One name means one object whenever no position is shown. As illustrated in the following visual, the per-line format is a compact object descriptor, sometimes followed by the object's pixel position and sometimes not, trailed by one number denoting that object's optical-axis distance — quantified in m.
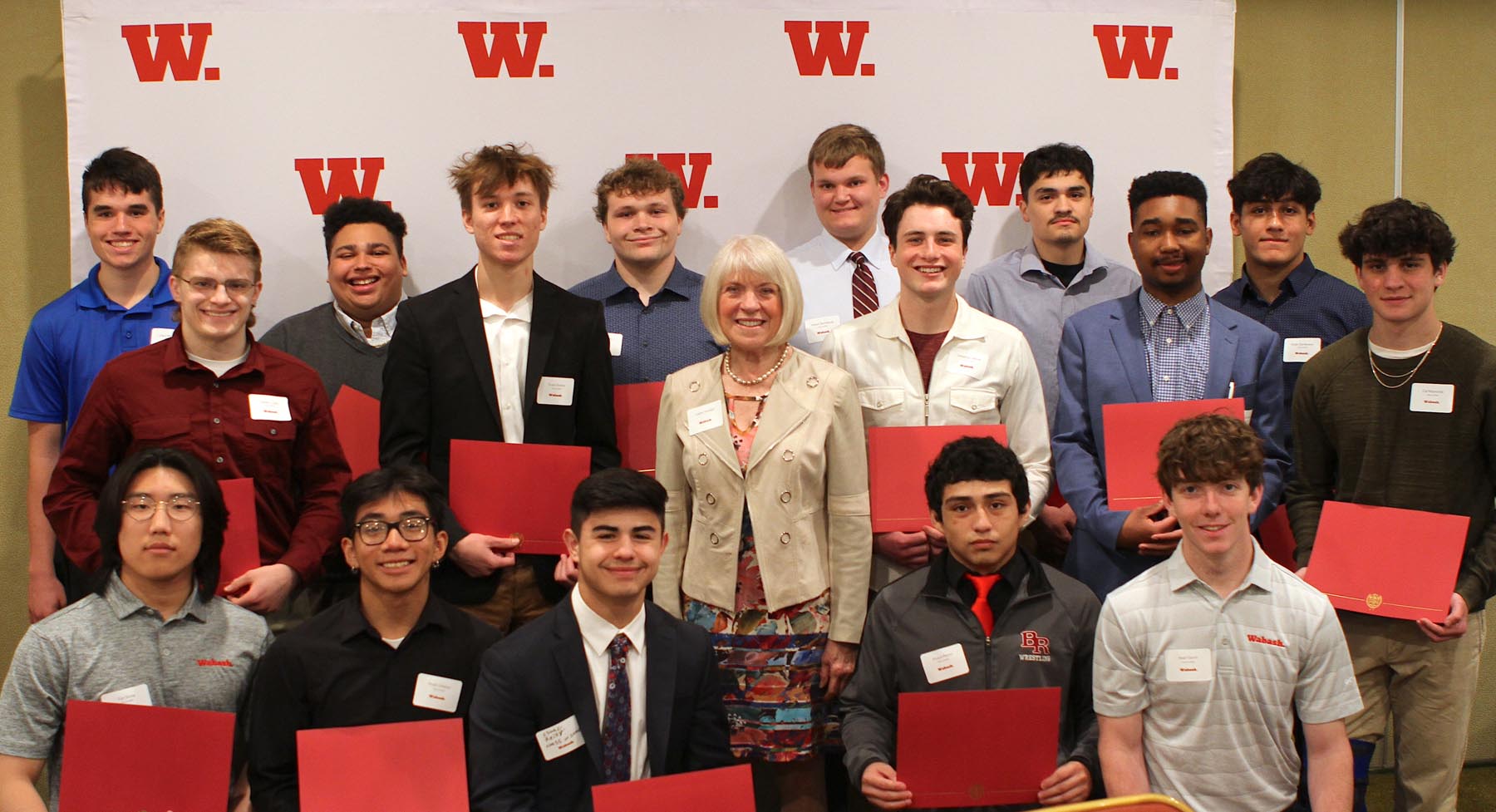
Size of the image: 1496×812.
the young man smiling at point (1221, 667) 2.91
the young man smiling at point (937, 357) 3.61
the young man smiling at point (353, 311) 4.16
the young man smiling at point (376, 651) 2.96
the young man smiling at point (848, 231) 4.43
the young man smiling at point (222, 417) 3.32
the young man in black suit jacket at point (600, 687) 2.93
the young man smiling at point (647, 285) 4.08
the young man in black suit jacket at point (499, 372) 3.56
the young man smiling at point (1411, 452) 3.48
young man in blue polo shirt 4.08
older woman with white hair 3.29
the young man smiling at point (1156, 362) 3.65
